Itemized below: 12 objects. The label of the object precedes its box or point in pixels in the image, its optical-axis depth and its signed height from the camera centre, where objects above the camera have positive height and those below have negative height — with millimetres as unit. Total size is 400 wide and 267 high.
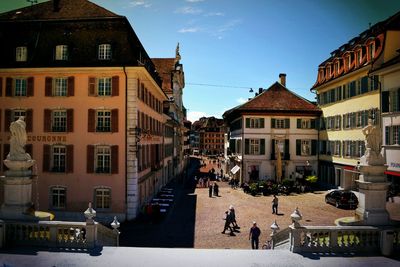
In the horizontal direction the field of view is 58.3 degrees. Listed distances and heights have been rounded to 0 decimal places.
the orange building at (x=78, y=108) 23562 +2442
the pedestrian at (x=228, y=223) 20469 -4477
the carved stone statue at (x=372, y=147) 13000 -67
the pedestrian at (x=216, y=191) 35269 -4557
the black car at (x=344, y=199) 27500 -4166
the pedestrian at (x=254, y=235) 16781 -4220
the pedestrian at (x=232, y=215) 20625 -4077
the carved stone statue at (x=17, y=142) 13227 +81
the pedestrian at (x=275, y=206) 25747 -4383
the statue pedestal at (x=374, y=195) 12733 -1809
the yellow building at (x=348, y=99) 30156 +4547
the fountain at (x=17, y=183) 12953 -1410
